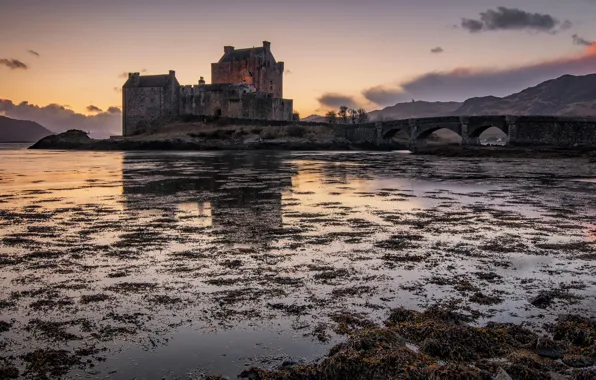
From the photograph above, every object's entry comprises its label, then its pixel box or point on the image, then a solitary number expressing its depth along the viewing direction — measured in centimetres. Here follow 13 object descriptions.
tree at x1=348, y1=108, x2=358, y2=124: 12160
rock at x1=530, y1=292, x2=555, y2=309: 568
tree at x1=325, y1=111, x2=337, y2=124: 11534
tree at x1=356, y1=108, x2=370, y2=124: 11606
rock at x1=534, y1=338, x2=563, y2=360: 437
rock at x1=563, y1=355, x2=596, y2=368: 423
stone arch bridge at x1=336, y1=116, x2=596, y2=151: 4962
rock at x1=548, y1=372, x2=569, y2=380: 393
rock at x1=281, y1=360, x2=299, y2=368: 422
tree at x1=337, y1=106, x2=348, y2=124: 11921
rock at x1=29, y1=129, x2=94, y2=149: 7931
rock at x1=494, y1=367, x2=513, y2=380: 375
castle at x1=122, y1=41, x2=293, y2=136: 7662
